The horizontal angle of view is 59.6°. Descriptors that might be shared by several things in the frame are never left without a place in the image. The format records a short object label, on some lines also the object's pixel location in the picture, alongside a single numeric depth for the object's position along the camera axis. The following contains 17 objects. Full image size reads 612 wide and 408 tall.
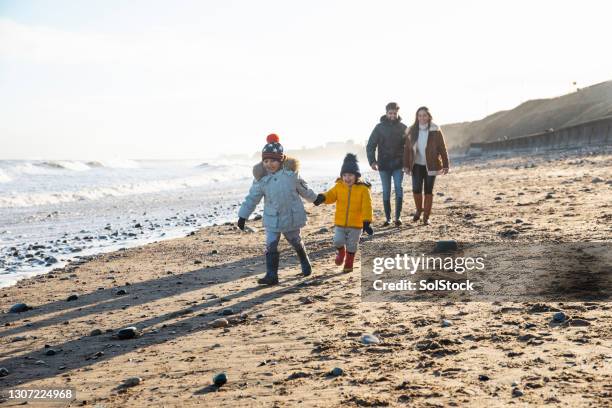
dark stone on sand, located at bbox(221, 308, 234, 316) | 5.56
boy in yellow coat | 7.39
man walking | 10.86
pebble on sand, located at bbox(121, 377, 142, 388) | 3.84
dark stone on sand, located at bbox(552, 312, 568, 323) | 4.33
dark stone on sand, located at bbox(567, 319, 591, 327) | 4.20
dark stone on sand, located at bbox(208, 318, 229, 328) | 5.16
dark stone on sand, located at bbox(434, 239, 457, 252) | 7.59
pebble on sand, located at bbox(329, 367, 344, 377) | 3.70
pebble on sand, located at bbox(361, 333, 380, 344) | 4.29
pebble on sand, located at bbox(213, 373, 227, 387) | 3.69
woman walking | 10.48
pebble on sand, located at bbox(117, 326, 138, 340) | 4.99
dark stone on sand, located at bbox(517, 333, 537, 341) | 4.02
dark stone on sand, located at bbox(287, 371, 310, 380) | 3.71
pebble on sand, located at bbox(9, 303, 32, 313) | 6.33
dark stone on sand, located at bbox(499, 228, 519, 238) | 8.16
